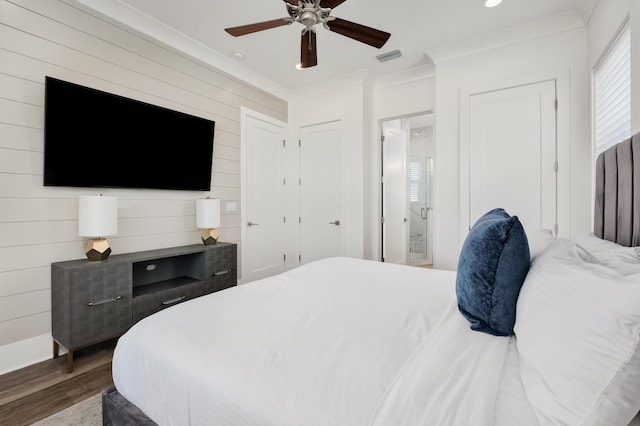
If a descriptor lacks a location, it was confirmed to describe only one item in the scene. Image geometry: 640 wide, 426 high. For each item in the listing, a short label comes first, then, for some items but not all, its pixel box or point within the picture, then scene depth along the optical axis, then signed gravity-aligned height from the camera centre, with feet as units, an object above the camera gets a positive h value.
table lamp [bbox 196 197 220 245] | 10.35 -0.06
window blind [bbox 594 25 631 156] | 6.32 +2.89
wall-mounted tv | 7.48 +2.10
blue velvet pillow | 3.51 -0.71
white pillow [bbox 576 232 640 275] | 2.83 -0.48
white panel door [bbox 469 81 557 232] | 9.35 +2.01
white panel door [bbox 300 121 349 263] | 13.60 +1.07
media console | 6.93 -2.14
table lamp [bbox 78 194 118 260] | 7.38 -0.20
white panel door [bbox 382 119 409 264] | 14.12 +1.15
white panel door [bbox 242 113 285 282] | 12.83 +0.74
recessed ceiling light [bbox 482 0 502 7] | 8.20 +5.85
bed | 2.17 -1.45
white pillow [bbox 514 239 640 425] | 1.93 -0.98
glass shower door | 19.35 +0.45
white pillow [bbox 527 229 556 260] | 4.42 -0.42
